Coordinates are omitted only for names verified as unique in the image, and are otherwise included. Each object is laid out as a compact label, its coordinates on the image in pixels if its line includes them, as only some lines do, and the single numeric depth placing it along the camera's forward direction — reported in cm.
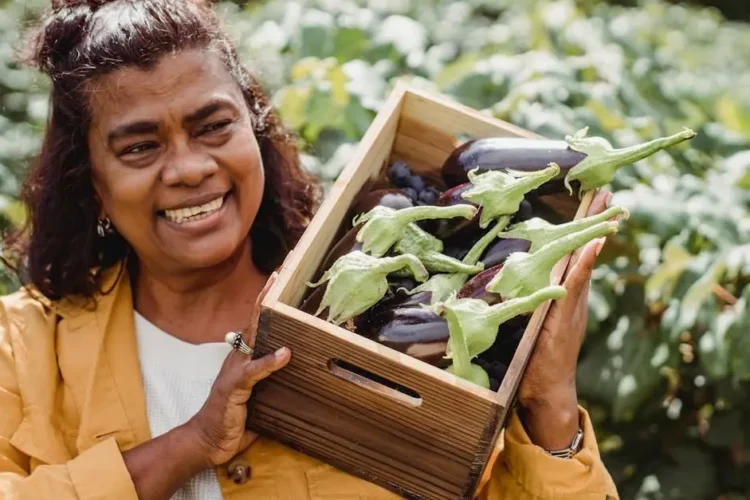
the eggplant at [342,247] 200
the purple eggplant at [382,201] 211
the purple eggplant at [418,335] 184
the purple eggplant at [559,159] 209
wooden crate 180
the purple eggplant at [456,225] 203
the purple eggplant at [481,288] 186
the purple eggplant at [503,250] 196
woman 207
